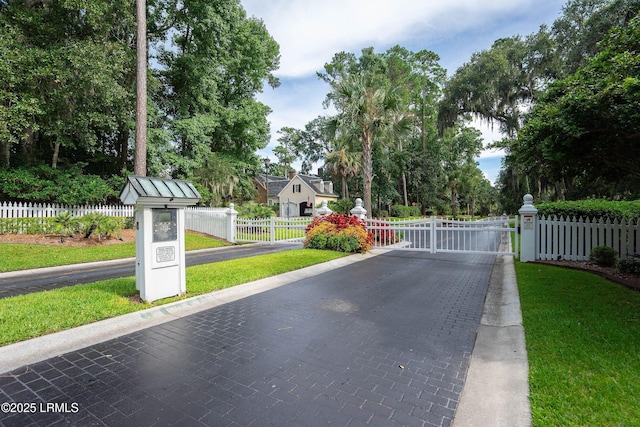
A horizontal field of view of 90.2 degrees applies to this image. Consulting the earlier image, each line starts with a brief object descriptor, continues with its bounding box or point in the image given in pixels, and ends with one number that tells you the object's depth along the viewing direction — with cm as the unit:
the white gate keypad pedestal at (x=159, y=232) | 475
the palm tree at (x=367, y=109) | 1411
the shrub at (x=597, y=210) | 843
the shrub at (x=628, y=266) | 647
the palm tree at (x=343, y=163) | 2995
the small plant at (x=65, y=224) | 1083
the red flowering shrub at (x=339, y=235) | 1070
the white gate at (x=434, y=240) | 992
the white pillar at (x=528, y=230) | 858
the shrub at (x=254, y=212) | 1709
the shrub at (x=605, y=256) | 749
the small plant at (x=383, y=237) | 1216
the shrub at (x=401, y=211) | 3275
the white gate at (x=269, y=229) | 1391
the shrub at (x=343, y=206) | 2673
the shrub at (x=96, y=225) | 1138
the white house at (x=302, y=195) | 3584
